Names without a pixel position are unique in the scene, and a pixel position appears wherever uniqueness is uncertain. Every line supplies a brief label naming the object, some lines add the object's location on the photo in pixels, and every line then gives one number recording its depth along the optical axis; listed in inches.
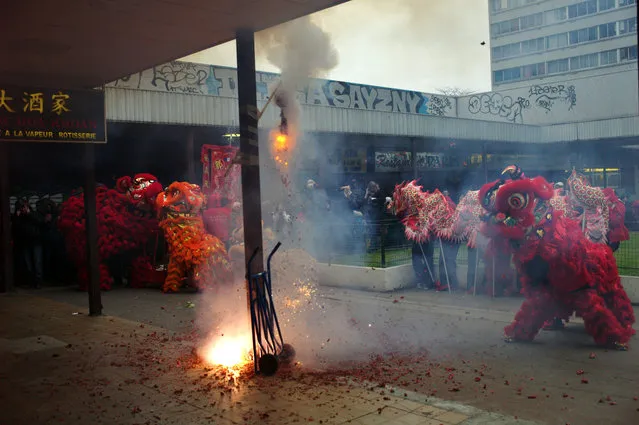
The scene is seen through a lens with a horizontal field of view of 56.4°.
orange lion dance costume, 463.8
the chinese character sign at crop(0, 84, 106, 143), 302.8
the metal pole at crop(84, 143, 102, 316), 371.2
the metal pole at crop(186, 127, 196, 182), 661.9
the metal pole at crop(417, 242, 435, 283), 441.8
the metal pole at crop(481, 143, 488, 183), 982.3
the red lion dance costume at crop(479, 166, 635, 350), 261.1
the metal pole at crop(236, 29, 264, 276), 244.7
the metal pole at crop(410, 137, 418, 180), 907.8
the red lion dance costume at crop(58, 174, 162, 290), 494.3
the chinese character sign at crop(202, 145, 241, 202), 525.0
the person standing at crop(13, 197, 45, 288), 512.1
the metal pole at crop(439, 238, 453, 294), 429.4
